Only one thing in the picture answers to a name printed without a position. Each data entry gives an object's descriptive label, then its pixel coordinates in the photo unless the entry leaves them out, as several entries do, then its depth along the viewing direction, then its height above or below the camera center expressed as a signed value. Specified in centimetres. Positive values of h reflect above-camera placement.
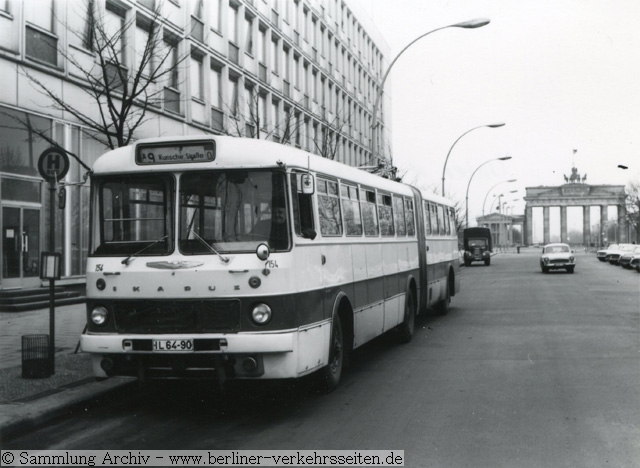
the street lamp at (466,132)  4030 +589
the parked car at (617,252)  5684 -91
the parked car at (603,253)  6288 -114
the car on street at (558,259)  4300 -100
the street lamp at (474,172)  5566 +525
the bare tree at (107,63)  1253 +435
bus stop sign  973 +103
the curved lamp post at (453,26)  2061 +577
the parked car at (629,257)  4818 -111
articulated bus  743 -17
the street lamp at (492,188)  7331 +554
